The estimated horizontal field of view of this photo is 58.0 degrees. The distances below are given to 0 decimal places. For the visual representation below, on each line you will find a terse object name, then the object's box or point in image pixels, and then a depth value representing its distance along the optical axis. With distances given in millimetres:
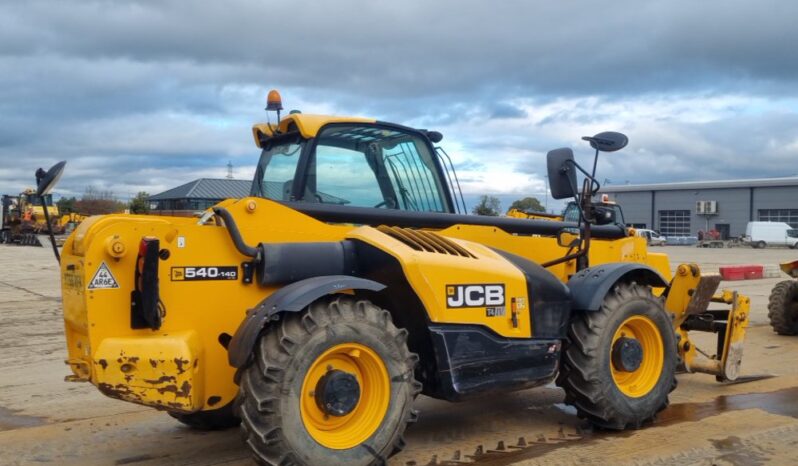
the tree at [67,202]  49788
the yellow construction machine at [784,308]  10047
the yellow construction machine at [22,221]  43031
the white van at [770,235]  51938
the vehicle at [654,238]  56403
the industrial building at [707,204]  69438
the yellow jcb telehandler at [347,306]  3936
